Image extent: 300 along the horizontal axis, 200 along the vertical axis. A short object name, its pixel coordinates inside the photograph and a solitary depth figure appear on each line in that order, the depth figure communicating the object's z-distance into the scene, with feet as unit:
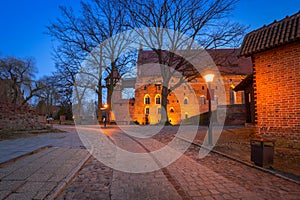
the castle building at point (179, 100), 150.41
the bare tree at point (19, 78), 110.42
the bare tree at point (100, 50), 67.46
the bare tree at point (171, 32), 55.42
